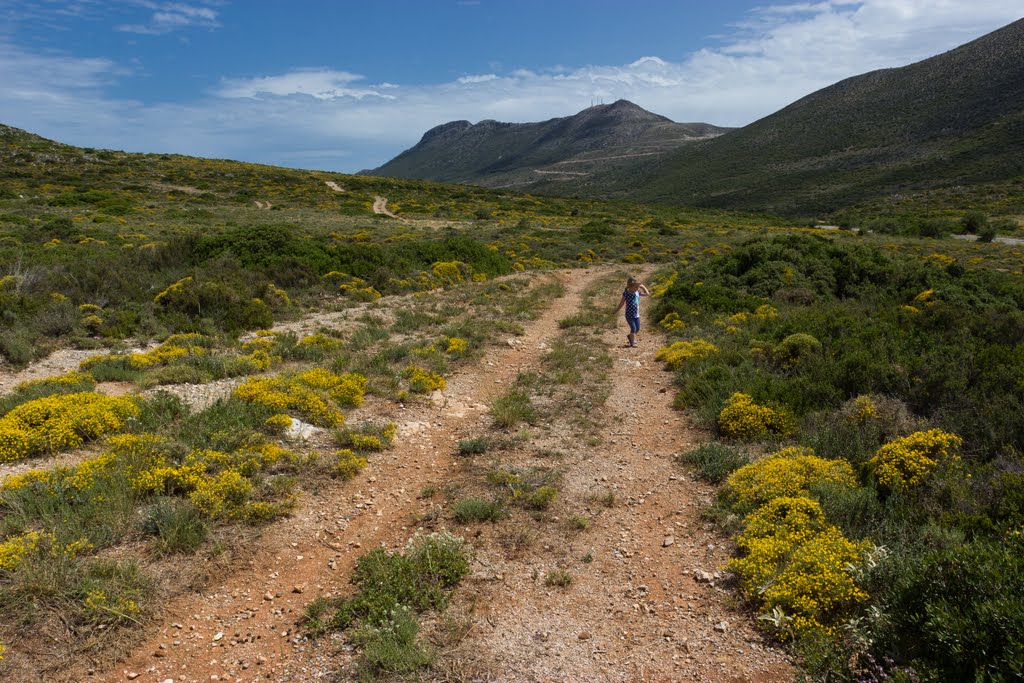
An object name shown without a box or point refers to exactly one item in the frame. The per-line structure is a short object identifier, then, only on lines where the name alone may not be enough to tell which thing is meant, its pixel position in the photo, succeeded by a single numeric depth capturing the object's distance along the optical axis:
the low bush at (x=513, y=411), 8.37
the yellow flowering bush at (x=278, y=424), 7.30
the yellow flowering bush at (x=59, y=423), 6.32
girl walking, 13.00
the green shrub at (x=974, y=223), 38.58
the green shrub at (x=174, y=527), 4.98
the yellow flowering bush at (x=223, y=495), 5.45
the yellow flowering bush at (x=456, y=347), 11.77
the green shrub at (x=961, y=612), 2.96
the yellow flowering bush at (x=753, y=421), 7.44
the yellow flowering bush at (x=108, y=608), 4.16
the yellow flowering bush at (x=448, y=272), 20.81
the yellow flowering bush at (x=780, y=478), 5.65
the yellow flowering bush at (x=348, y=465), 6.68
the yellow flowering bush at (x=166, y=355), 9.74
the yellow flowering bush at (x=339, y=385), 8.66
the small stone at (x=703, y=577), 4.84
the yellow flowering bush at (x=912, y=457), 5.57
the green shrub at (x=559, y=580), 4.89
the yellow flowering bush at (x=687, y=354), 10.84
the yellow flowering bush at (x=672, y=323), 14.11
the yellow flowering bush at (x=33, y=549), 4.38
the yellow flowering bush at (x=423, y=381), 9.55
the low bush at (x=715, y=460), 6.62
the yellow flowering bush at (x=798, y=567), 4.09
